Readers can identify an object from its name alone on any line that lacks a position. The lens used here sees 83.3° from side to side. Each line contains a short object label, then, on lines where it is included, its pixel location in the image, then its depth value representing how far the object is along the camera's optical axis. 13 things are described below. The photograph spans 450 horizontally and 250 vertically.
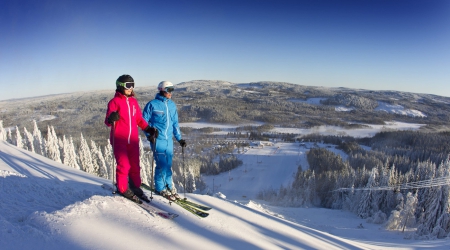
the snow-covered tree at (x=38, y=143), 34.64
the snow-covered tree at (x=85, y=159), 32.55
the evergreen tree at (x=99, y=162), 32.97
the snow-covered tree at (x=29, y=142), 35.44
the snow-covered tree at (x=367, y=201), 27.32
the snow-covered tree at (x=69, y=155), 32.31
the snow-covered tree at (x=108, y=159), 33.77
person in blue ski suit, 5.78
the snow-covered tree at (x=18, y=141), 34.09
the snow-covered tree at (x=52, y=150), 32.94
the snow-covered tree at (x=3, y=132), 36.19
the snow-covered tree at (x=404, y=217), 20.86
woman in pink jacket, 4.67
